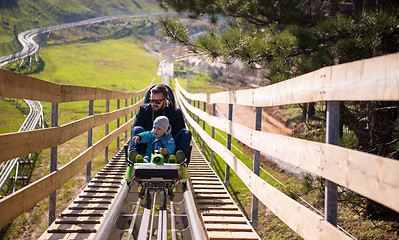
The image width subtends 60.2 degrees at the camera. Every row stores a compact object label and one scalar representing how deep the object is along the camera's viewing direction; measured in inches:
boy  179.6
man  203.1
